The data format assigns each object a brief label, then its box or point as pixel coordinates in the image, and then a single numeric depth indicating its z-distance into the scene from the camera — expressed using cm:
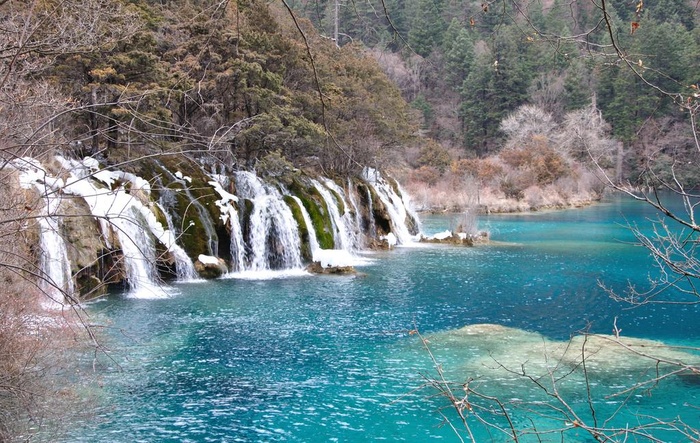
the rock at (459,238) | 2642
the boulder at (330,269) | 1892
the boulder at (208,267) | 1788
